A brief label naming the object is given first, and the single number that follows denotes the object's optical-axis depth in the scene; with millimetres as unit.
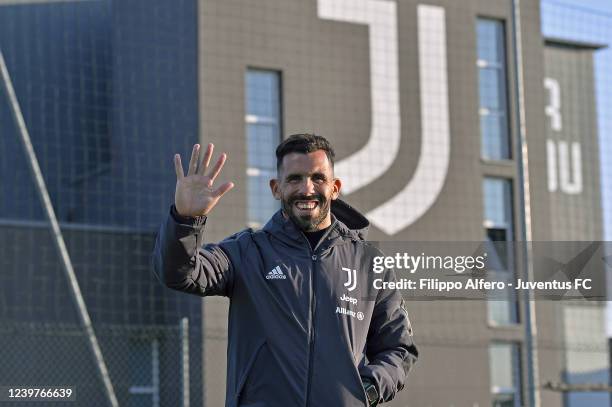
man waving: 5684
